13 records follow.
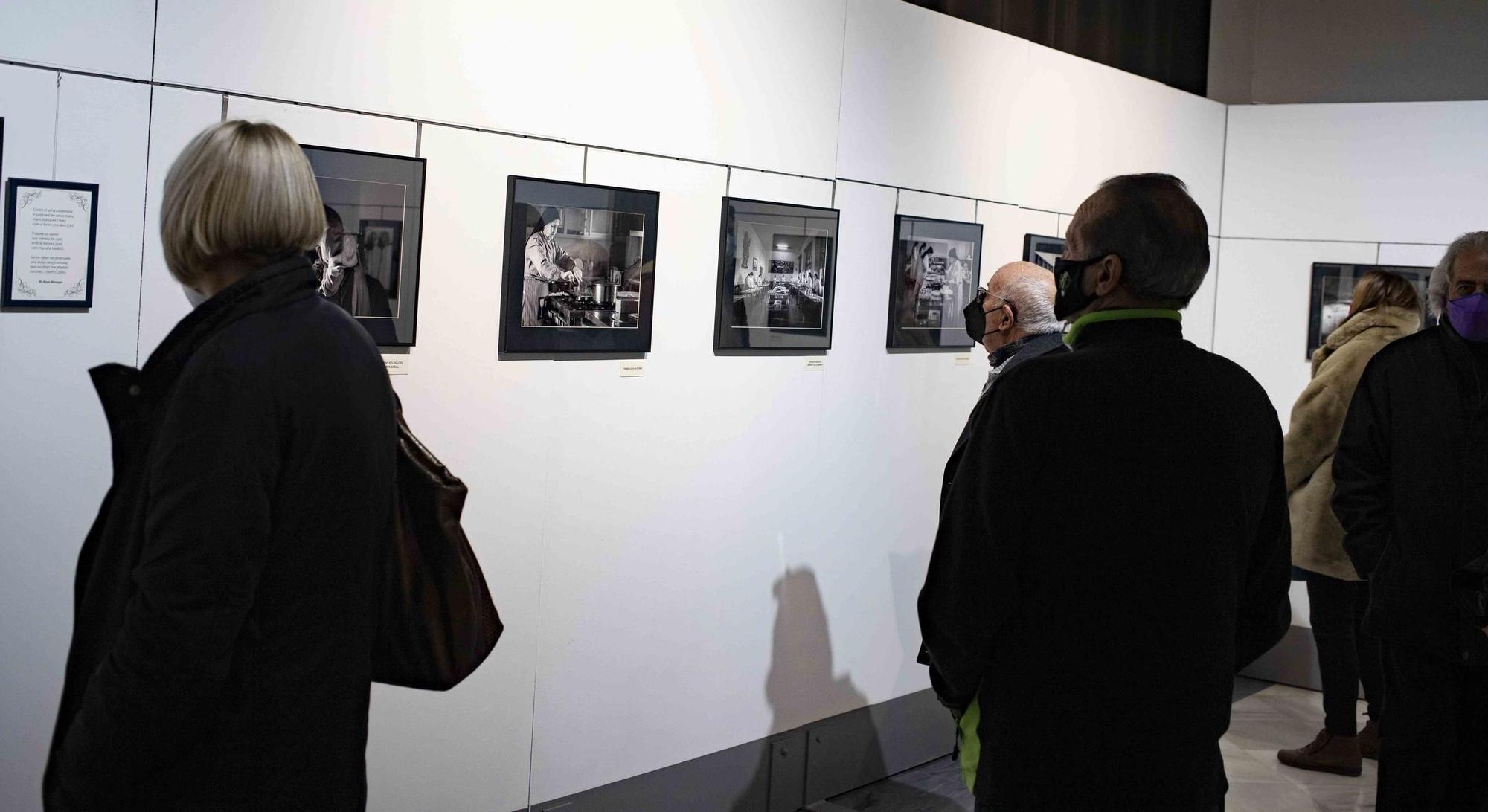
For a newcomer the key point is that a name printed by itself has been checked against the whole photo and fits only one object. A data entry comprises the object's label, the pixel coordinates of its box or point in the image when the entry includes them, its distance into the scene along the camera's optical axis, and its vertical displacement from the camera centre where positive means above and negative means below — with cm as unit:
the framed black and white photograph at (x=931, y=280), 542 +58
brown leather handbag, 232 -36
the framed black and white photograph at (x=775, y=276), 464 +48
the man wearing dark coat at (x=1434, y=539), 379 -27
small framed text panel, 293 +27
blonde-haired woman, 189 -24
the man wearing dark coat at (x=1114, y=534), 244 -20
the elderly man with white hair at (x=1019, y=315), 407 +34
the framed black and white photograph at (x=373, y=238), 346 +39
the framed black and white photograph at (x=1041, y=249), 609 +82
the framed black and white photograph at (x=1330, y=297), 735 +82
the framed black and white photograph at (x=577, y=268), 394 +40
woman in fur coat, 575 -32
